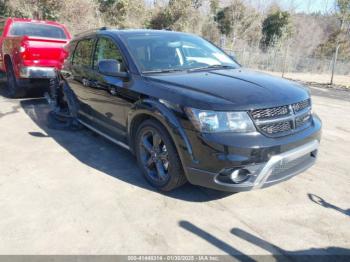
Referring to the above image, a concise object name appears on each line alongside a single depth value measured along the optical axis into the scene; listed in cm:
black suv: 304
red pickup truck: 739
